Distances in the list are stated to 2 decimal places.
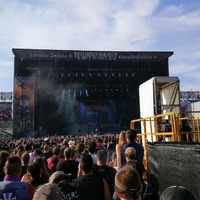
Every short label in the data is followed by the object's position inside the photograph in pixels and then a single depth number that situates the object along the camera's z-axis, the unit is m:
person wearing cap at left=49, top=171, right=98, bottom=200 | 2.61
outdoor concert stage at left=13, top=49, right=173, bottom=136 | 27.58
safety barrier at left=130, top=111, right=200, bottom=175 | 6.16
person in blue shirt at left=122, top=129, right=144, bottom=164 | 5.35
